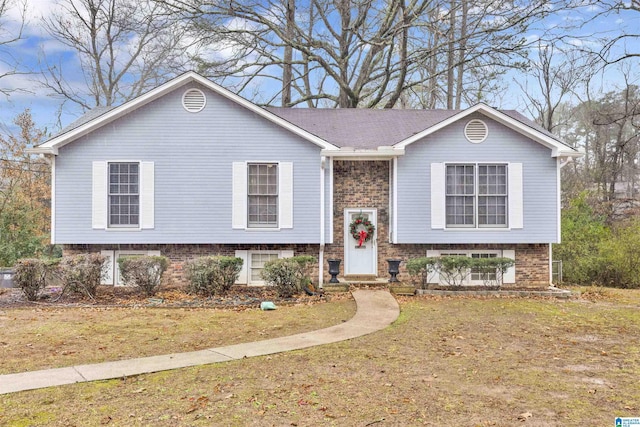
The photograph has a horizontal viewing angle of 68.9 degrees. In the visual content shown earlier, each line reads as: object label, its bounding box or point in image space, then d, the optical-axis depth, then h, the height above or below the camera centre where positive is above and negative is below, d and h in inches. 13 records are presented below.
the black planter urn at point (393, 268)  487.2 -51.7
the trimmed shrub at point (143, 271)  420.2 -48.2
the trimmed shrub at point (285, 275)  426.9 -52.1
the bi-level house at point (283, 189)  485.1 +31.8
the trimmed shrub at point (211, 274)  427.2 -51.8
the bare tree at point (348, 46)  733.3 +299.9
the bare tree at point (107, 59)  871.1 +316.1
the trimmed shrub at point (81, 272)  413.1 -48.6
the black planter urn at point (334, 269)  479.1 -51.9
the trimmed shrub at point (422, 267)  458.0 -48.4
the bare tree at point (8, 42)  735.7 +277.9
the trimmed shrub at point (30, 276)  404.5 -51.1
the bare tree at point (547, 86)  945.5 +279.1
